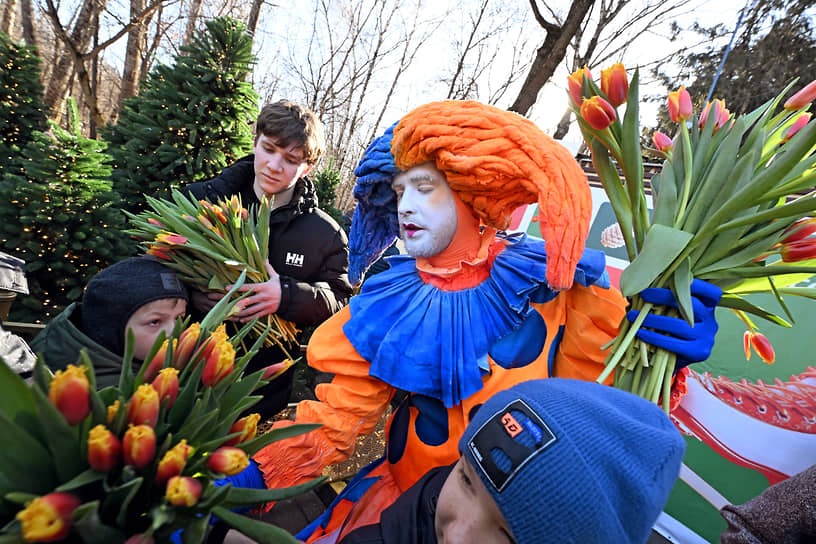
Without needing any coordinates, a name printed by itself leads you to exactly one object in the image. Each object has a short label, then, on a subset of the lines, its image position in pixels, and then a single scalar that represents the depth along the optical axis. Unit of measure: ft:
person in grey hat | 3.53
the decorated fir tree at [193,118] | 9.86
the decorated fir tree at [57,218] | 7.58
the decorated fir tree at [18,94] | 14.79
